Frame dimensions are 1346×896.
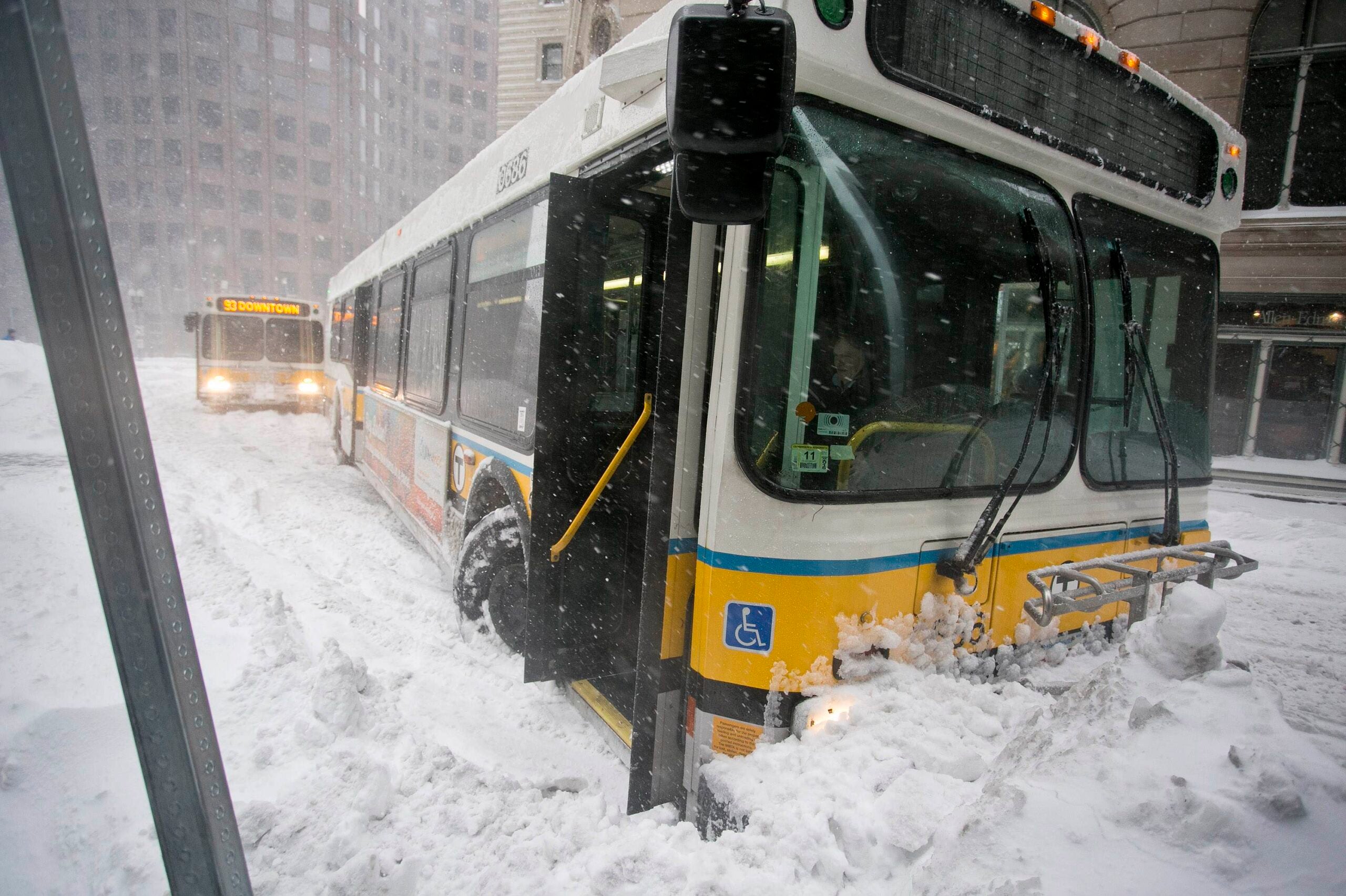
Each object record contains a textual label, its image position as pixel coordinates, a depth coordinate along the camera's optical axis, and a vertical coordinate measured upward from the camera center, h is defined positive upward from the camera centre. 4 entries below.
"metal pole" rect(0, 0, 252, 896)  1.16 -0.17
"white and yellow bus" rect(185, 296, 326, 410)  16.41 +0.05
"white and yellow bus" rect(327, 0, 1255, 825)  2.17 +0.18
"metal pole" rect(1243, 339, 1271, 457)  12.98 +0.61
